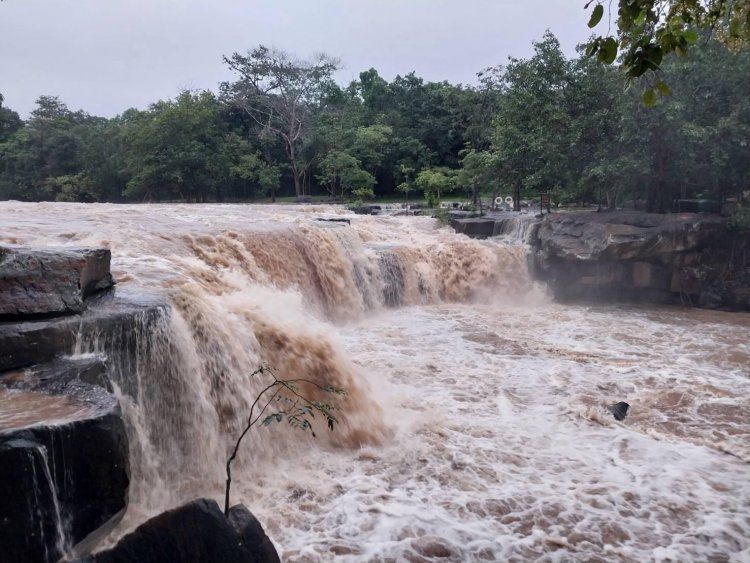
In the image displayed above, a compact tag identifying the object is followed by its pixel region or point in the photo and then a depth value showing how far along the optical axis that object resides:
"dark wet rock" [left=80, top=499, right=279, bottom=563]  2.78
